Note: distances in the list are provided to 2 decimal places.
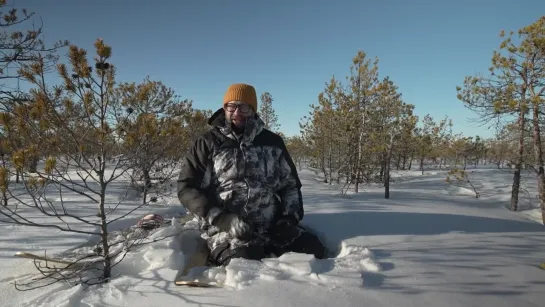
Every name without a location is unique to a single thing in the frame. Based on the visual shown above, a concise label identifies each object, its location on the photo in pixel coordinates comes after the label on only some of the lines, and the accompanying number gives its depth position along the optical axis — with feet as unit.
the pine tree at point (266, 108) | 68.54
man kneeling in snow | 6.87
